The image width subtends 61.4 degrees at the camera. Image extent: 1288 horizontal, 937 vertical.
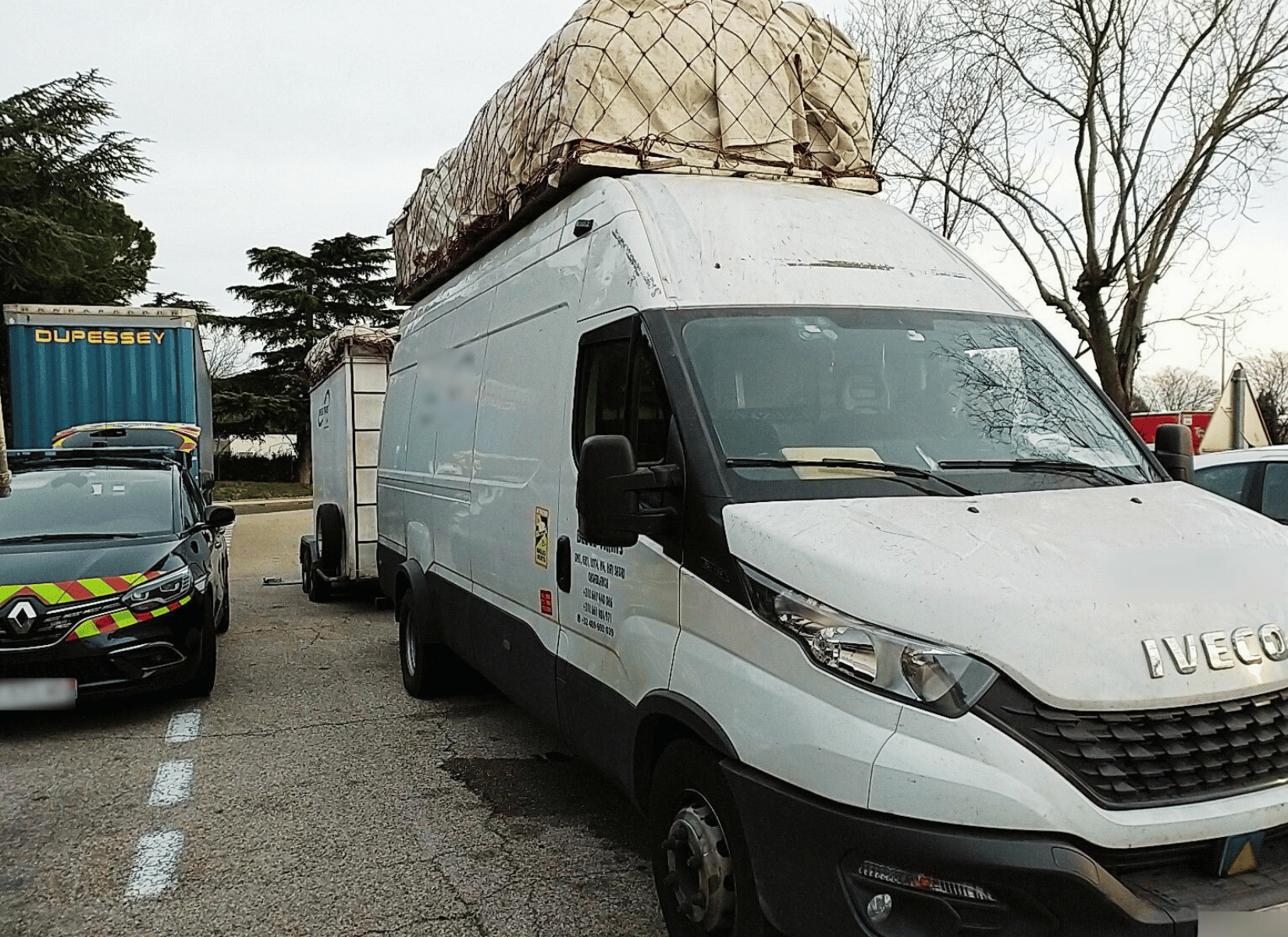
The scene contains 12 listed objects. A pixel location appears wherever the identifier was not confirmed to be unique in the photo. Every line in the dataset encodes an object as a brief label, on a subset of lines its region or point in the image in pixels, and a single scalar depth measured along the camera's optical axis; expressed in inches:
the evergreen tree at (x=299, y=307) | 1630.2
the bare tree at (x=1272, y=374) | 2268.7
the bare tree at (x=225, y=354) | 1662.2
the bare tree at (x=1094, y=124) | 621.9
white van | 99.7
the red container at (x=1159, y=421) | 858.1
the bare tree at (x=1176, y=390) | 2453.2
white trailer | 401.4
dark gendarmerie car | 239.1
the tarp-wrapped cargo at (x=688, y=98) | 178.7
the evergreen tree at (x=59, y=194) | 952.3
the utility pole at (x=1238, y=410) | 380.8
